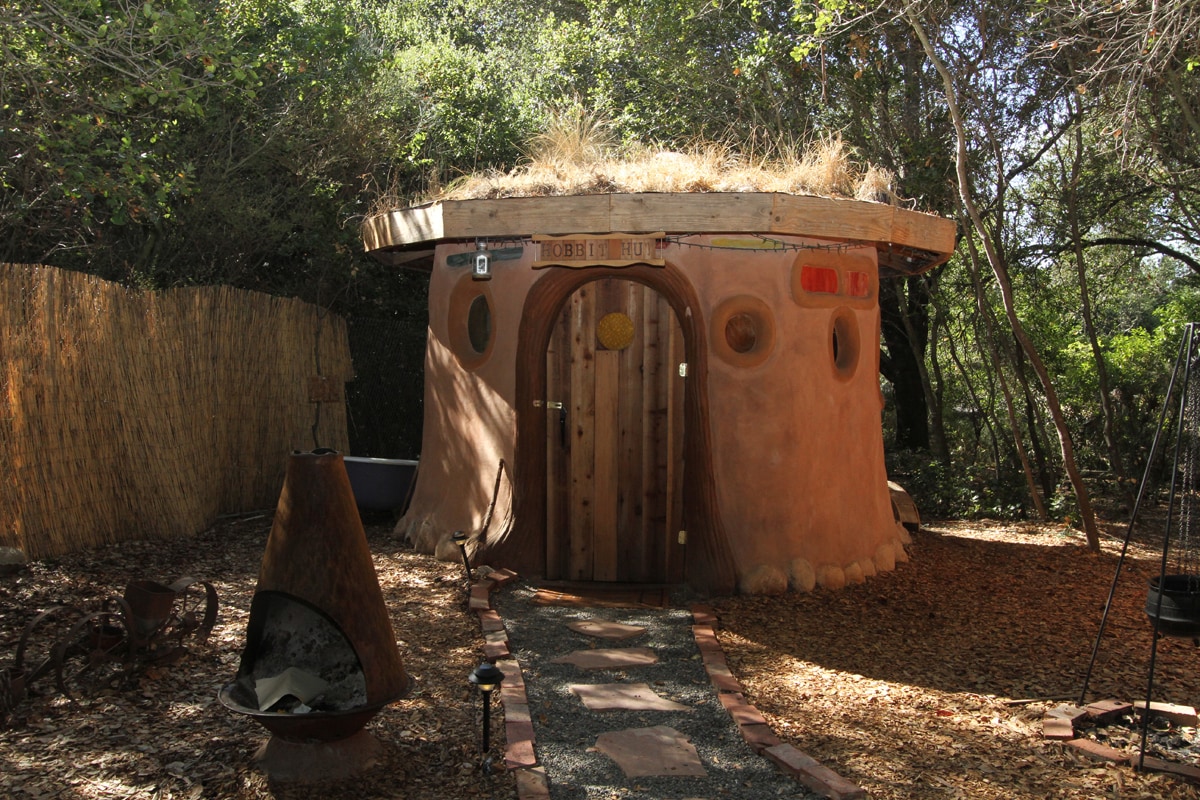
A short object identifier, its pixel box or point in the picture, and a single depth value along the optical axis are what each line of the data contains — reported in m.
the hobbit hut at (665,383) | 6.82
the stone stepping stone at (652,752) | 4.13
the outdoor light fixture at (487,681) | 3.95
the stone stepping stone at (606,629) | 5.94
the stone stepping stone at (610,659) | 5.42
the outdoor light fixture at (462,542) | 6.67
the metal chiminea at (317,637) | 3.75
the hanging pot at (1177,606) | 4.48
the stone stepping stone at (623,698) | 4.83
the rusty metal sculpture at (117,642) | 4.39
